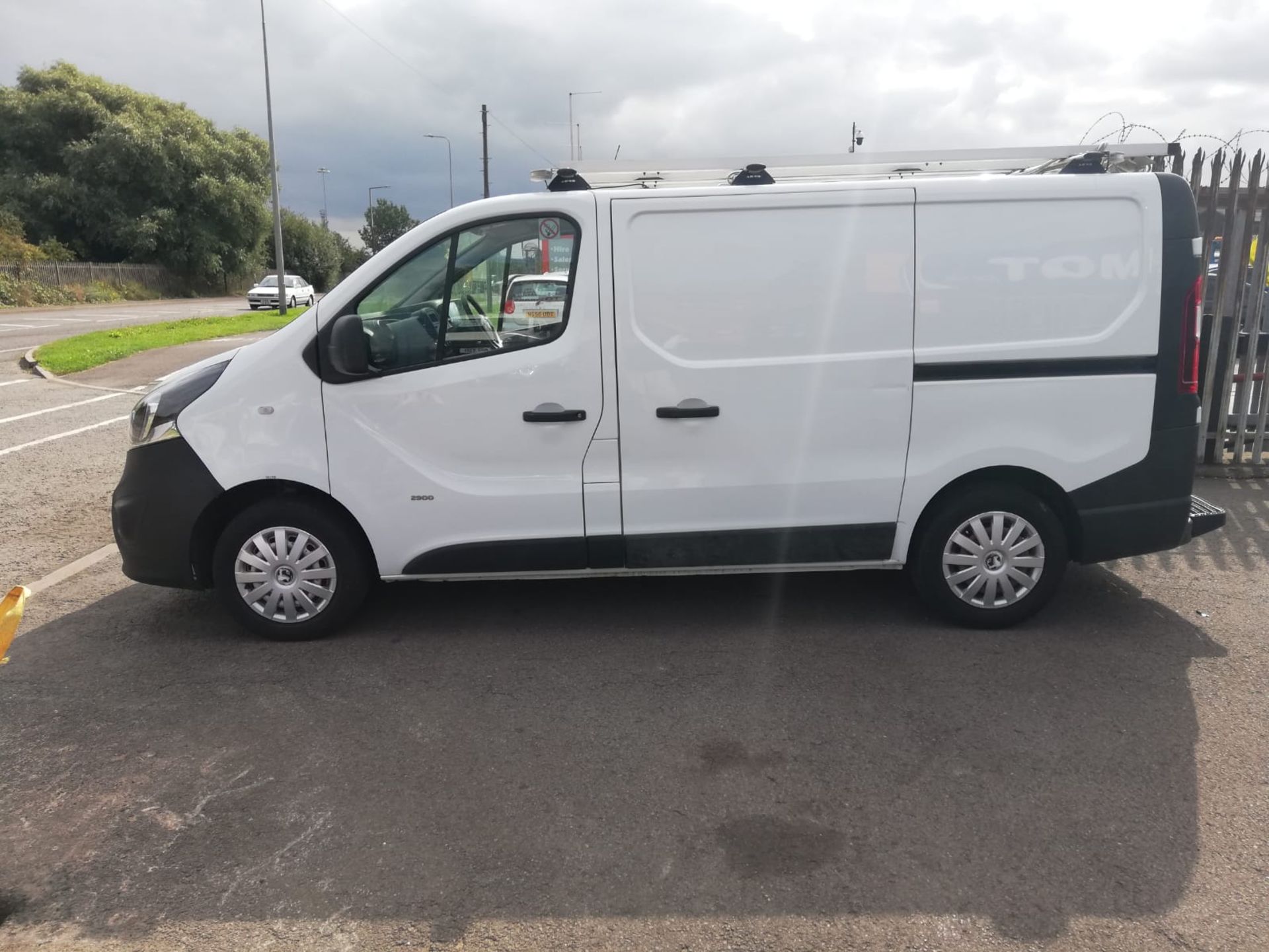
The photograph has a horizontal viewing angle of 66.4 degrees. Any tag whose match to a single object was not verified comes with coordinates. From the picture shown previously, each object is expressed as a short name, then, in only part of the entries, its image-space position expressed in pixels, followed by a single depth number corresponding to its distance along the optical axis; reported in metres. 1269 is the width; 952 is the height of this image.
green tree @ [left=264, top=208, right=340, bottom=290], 67.12
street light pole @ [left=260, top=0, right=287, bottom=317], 30.52
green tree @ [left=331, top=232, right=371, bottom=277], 73.82
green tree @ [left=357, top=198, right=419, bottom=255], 86.88
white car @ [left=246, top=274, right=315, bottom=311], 39.47
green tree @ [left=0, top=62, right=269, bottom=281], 49.56
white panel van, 4.45
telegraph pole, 37.75
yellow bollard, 2.79
